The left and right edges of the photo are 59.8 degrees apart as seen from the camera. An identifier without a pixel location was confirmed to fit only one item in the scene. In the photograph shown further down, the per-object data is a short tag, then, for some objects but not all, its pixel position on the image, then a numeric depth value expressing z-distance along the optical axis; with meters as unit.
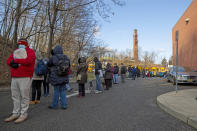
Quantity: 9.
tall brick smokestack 107.80
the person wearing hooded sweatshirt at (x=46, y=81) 7.44
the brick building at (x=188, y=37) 25.90
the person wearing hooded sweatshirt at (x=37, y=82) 5.85
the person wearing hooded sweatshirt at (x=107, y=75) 10.90
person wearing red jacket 3.89
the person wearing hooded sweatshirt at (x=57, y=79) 5.06
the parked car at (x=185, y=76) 12.73
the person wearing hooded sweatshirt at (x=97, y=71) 9.38
